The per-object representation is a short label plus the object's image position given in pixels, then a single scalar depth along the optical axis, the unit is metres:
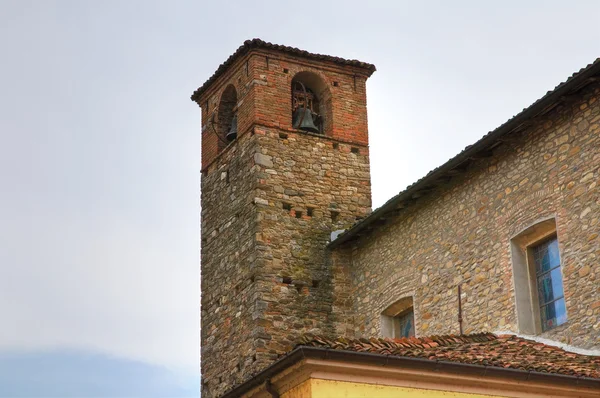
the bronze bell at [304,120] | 19.41
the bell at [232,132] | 19.84
